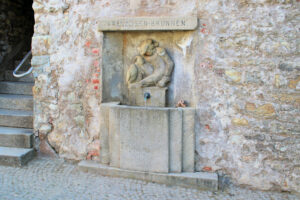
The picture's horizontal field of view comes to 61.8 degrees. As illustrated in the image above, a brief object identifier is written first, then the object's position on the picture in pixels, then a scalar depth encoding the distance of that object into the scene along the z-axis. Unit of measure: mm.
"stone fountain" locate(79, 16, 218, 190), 3150
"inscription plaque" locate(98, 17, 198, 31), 3120
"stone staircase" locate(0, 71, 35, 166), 3564
